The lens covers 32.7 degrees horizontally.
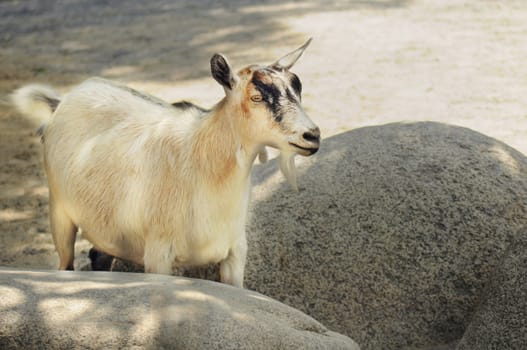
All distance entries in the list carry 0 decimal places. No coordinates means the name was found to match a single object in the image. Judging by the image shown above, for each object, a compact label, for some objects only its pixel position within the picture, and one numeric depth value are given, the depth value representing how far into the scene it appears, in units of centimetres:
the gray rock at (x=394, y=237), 478
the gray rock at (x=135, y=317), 331
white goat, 389
